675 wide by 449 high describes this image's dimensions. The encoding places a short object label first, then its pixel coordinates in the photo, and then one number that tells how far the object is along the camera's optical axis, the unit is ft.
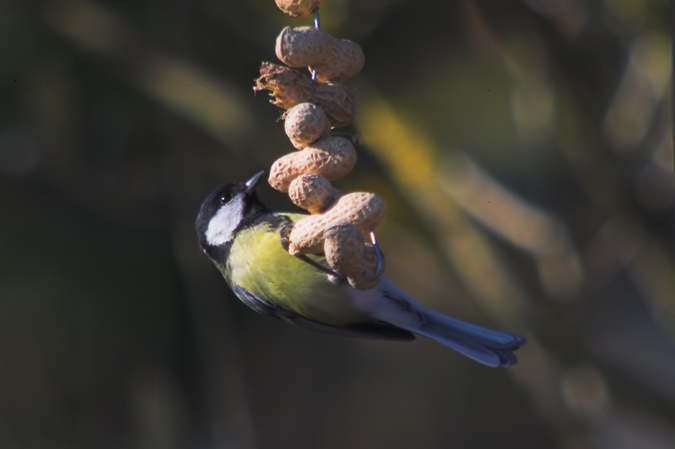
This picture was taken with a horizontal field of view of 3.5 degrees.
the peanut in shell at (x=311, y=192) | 12.70
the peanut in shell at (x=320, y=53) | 12.71
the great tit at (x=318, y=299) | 12.95
